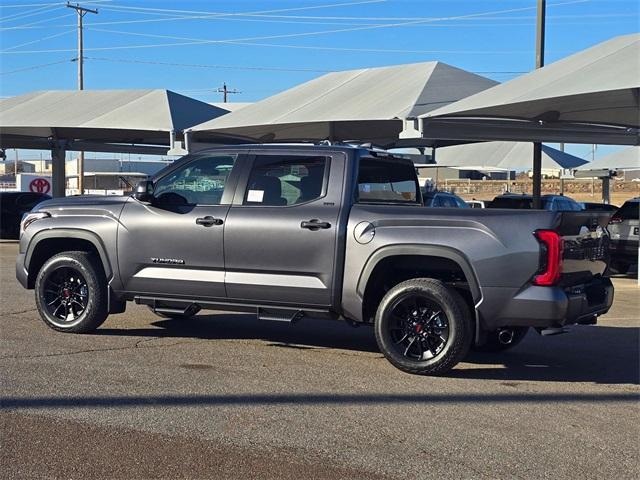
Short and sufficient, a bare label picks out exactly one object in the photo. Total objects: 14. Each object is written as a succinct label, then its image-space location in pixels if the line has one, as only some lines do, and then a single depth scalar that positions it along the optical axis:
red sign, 30.11
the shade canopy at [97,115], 22.72
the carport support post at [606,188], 32.71
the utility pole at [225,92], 80.72
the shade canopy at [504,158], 28.83
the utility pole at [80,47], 48.62
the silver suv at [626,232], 16.52
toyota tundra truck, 7.21
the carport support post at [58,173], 28.08
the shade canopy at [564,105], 13.16
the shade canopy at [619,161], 30.33
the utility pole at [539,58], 22.31
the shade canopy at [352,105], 18.59
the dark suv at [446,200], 20.40
